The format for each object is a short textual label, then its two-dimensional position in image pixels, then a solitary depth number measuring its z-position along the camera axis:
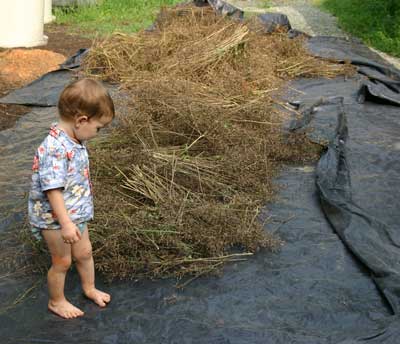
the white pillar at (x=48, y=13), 11.03
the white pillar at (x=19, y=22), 8.38
